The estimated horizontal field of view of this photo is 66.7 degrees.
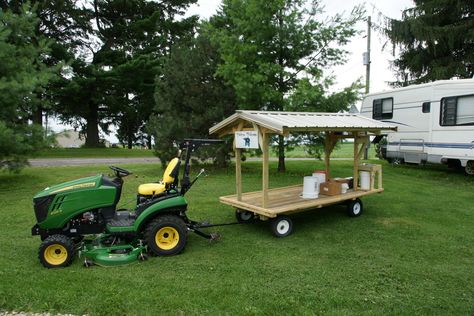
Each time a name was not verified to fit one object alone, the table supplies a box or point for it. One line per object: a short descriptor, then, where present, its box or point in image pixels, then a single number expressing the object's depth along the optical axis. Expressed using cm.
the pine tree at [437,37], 1584
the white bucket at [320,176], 691
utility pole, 1839
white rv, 1083
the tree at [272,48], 1098
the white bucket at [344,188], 684
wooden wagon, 561
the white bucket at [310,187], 636
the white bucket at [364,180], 723
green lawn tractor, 447
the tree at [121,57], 2159
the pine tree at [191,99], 1253
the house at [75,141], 3756
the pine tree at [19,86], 873
